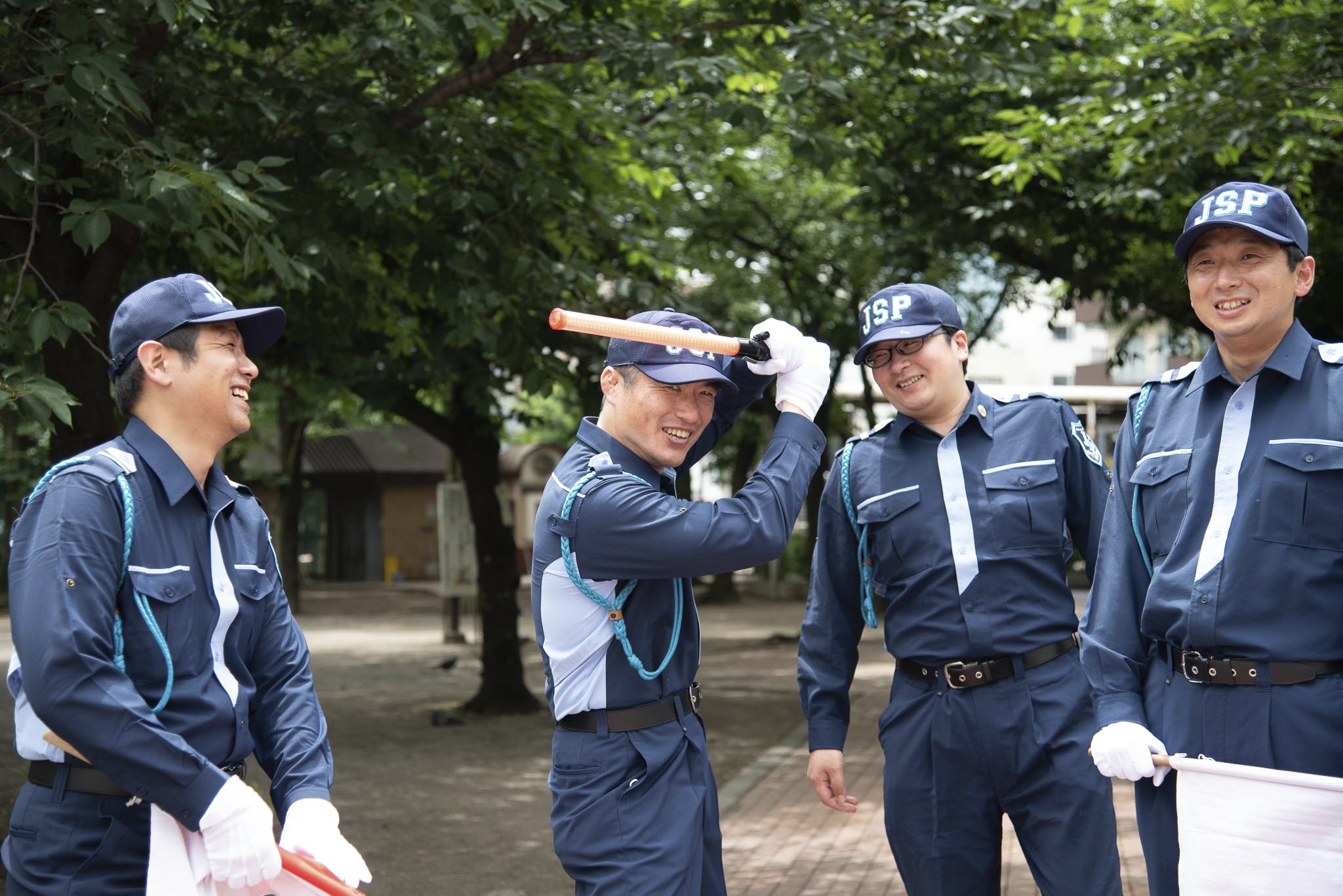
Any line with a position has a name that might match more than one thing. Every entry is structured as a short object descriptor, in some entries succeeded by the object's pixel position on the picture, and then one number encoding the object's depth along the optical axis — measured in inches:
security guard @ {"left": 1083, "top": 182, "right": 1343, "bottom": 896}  108.6
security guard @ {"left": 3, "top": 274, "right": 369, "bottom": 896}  93.5
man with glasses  139.8
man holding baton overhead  116.0
